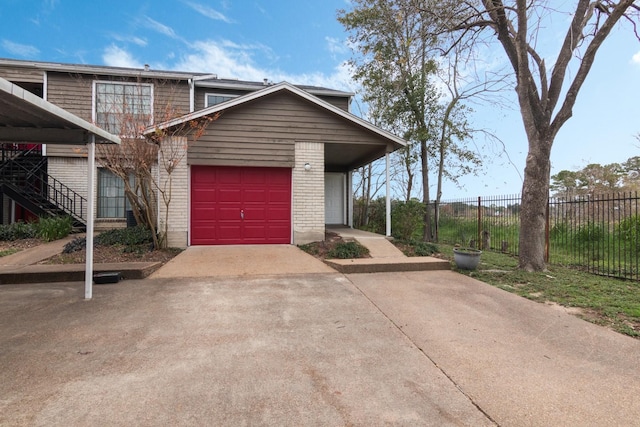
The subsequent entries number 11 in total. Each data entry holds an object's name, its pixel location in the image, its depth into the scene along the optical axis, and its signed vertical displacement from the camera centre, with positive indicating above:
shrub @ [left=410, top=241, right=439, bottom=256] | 7.95 -0.90
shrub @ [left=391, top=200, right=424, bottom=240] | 9.65 -0.14
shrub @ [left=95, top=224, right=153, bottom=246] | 8.16 -0.63
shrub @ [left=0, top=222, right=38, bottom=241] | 9.34 -0.56
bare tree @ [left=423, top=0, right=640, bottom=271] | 6.52 +2.57
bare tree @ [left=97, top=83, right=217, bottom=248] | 7.88 +1.59
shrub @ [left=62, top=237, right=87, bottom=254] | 7.56 -0.81
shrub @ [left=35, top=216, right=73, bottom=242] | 9.32 -0.45
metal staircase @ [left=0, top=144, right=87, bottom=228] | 10.65 +0.92
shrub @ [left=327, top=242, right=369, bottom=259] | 7.47 -0.90
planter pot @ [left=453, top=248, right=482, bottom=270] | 6.57 -0.94
